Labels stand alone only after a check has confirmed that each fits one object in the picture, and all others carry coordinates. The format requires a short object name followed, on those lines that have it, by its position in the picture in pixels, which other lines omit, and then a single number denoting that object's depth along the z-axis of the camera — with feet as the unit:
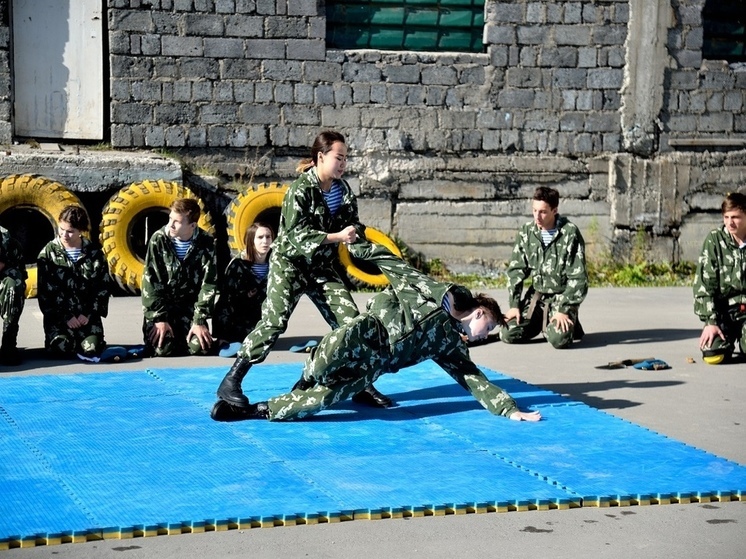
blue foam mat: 14.80
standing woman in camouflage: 19.99
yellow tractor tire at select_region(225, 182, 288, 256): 37.96
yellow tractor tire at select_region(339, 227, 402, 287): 38.40
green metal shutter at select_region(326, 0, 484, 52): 40.57
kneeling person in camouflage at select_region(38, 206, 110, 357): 25.91
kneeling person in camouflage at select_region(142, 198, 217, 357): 26.30
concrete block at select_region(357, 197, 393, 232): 41.14
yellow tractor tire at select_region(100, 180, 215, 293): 36.06
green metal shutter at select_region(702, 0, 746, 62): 42.88
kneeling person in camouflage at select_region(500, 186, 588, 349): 28.30
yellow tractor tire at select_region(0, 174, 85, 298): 35.73
